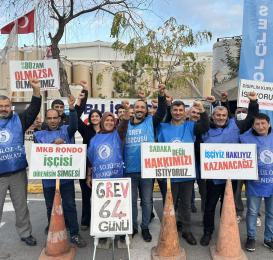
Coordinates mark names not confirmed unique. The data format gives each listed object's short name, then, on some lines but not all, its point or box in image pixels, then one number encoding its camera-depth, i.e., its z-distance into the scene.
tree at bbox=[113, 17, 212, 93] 8.00
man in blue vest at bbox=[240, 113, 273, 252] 3.29
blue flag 5.01
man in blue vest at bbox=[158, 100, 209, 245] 3.43
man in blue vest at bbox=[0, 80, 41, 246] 3.31
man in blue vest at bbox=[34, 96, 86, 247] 3.46
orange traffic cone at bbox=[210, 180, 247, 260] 3.20
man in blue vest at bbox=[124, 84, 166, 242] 3.46
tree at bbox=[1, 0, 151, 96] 7.78
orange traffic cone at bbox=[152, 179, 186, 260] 3.19
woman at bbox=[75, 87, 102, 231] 3.66
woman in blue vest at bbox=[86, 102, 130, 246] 3.37
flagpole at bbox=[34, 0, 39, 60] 7.54
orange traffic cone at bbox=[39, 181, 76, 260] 3.21
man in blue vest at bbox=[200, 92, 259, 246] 3.43
